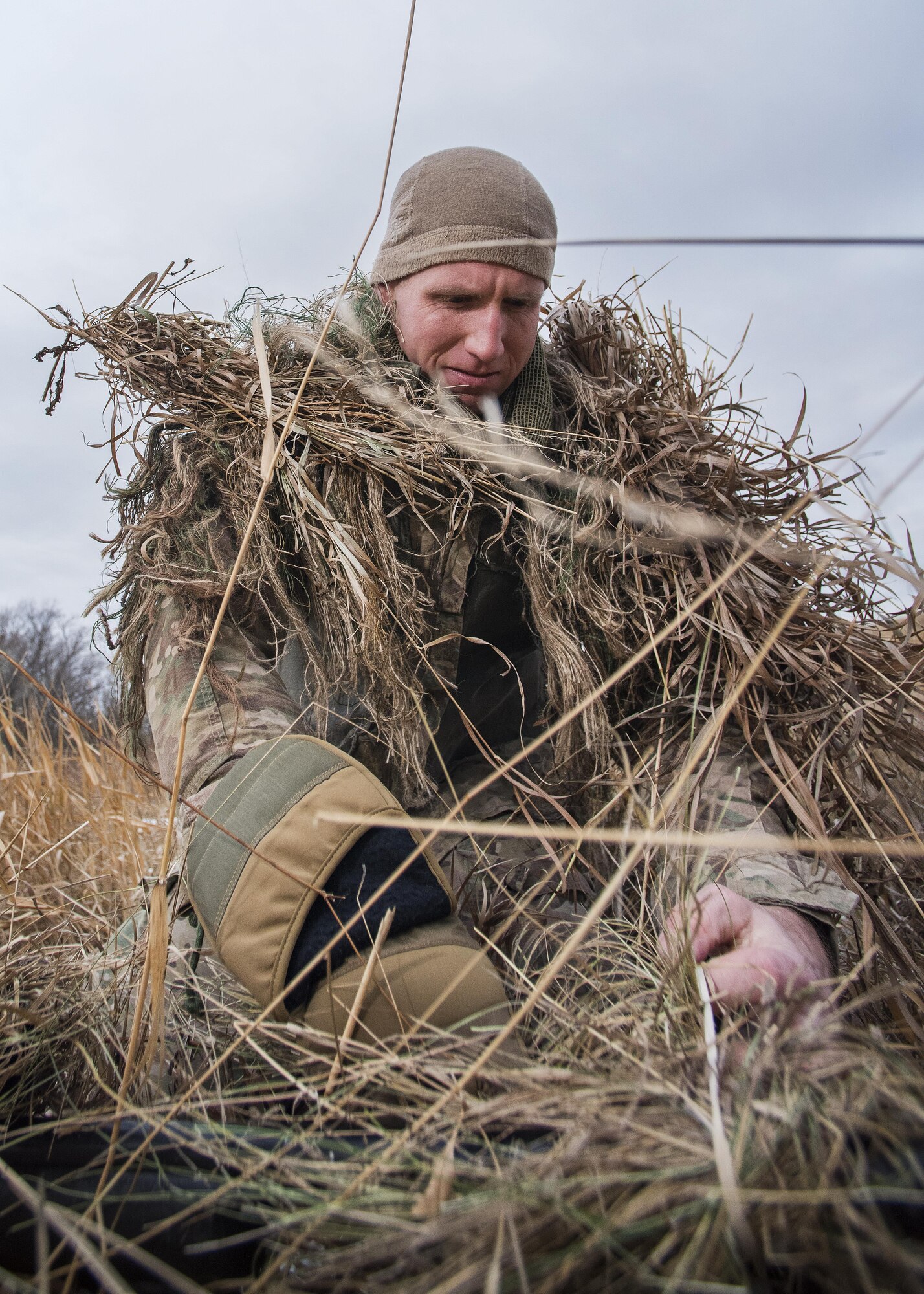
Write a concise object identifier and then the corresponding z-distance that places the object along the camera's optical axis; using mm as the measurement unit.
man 913
